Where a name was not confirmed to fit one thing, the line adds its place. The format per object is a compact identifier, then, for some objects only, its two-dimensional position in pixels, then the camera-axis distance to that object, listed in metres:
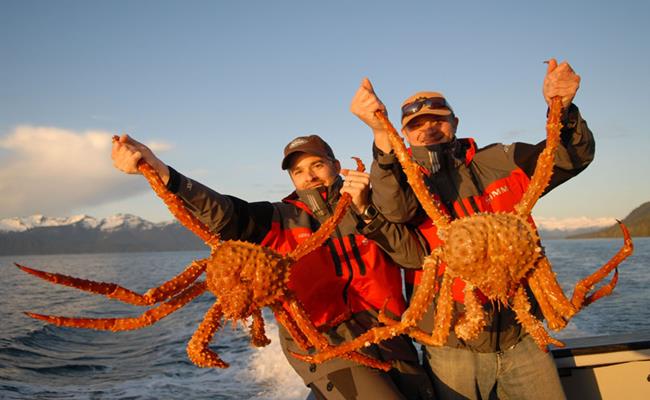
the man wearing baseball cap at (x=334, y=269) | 2.72
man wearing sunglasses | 2.46
